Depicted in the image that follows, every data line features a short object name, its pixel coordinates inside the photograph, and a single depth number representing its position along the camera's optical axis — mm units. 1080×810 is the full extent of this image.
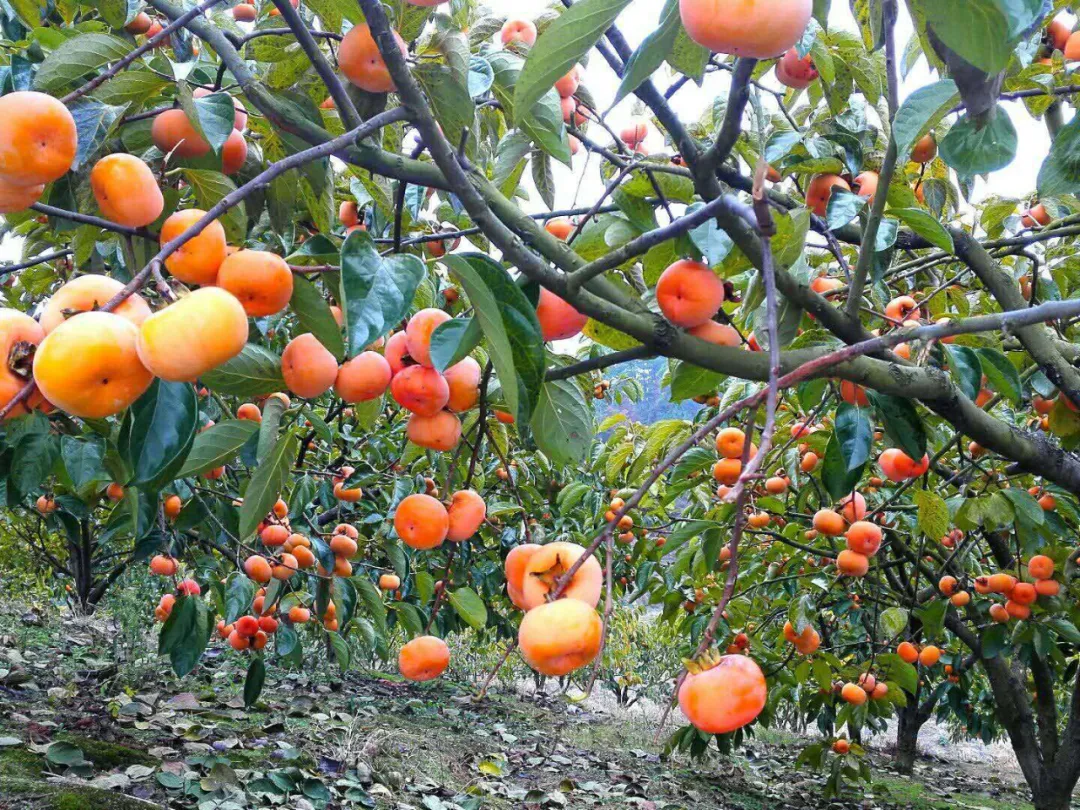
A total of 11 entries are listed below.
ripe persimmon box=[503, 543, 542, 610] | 1005
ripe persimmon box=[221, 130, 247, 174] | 1239
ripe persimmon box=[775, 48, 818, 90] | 1676
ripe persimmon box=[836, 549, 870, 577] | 2889
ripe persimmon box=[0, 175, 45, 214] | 832
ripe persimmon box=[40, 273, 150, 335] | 723
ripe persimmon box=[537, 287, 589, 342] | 1191
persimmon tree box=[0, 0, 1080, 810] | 748
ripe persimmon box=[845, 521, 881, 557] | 2820
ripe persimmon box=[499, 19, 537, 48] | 1683
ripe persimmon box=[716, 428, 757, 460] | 2842
